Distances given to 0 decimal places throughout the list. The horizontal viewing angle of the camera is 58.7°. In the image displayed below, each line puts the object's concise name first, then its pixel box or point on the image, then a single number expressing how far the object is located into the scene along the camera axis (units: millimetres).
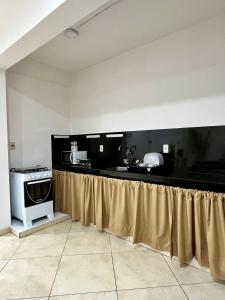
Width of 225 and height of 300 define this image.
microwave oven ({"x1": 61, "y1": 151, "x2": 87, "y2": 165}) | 3211
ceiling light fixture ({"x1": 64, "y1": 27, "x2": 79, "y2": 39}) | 2262
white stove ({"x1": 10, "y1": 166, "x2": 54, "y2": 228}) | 2686
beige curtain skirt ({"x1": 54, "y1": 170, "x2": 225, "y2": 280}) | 1686
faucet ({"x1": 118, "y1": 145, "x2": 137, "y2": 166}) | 2849
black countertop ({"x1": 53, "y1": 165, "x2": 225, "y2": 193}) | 1702
